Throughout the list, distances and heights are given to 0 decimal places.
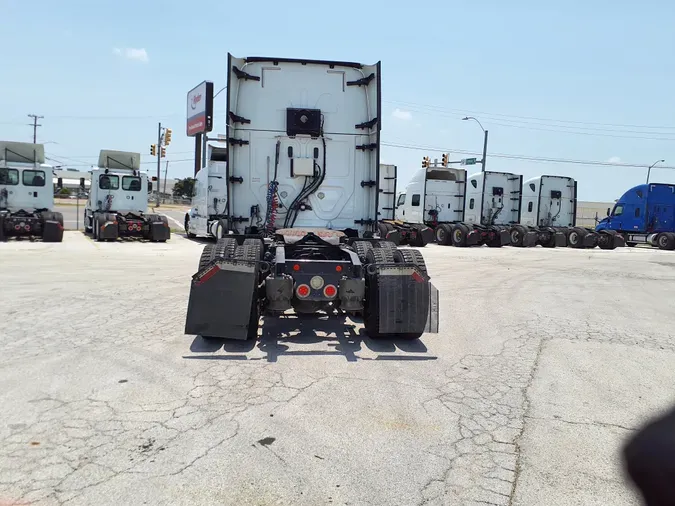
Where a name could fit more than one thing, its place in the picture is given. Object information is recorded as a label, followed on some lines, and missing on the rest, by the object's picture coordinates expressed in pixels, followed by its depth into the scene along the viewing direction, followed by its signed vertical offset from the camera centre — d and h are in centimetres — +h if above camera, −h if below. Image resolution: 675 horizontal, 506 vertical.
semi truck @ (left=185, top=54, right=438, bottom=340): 749 +79
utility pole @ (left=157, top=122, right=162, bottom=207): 5470 +670
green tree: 9846 +417
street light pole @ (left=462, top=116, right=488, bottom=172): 3775 +533
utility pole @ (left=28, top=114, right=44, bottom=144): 7969 +1186
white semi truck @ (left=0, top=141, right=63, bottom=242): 2012 +40
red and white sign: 4143 +867
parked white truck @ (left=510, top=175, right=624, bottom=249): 2867 +48
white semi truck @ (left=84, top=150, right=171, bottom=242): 2273 +47
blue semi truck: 3144 +82
